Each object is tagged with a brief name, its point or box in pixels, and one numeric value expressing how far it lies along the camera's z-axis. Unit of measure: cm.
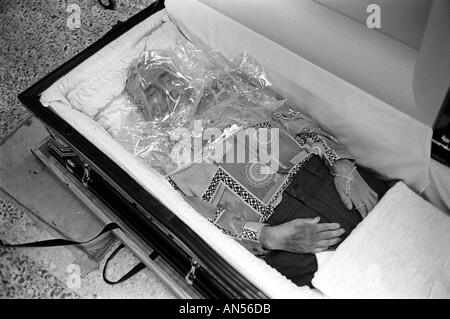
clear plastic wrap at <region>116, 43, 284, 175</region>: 117
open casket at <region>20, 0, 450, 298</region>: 97
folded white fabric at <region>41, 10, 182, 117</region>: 127
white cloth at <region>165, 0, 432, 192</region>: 111
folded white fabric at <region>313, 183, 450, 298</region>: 95
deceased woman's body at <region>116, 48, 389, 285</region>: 109
